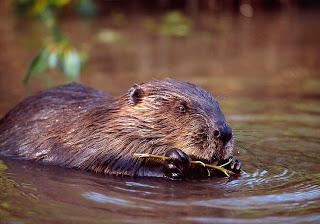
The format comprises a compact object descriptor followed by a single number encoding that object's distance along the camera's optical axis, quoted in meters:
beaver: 8.44
